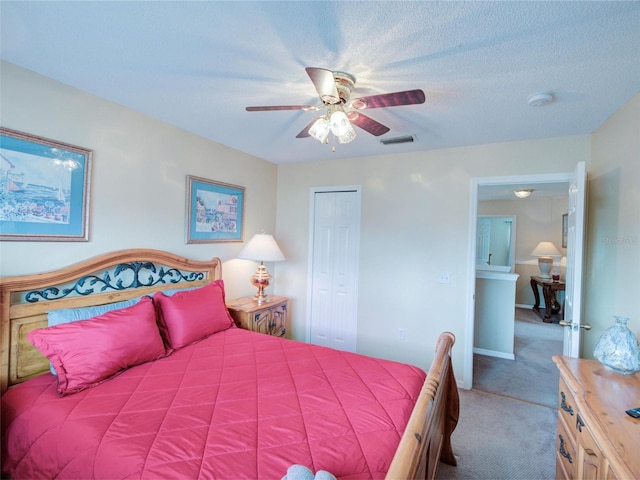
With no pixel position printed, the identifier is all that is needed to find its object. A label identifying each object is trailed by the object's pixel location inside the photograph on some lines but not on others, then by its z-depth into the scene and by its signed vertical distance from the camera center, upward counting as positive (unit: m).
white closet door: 3.71 -0.38
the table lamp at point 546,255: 6.14 -0.16
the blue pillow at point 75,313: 1.81 -0.53
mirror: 6.63 +0.13
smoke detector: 1.95 +0.97
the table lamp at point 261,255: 3.24 -0.20
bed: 1.18 -0.84
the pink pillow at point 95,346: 1.62 -0.66
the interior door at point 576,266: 2.03 -0.12
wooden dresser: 1.03 -0.67
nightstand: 3.01 -0.82
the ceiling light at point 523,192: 4.99 +0.92
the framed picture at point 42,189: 1.76 +0.25
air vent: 2.88 +0.99
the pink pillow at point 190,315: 2.23 -0.64
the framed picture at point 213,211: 2.92 +0.25
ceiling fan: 1.45 +0.73
